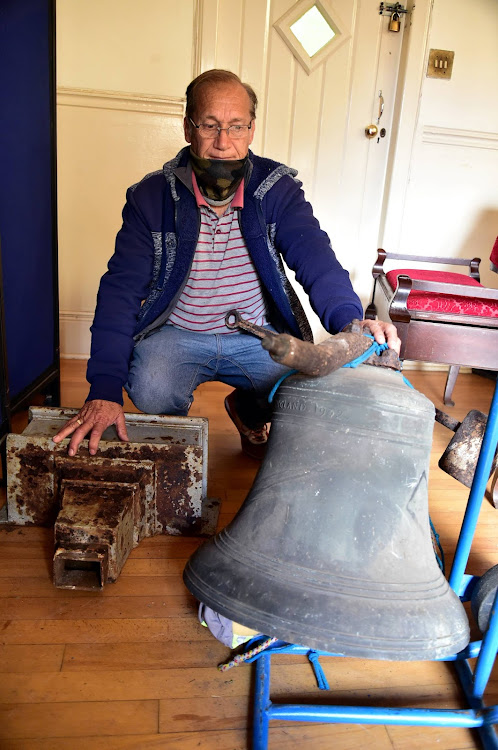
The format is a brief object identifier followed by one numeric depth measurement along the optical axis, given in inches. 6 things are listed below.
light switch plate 116.6
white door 109.1
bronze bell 27.5
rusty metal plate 55.8
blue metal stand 38.2
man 57.5
